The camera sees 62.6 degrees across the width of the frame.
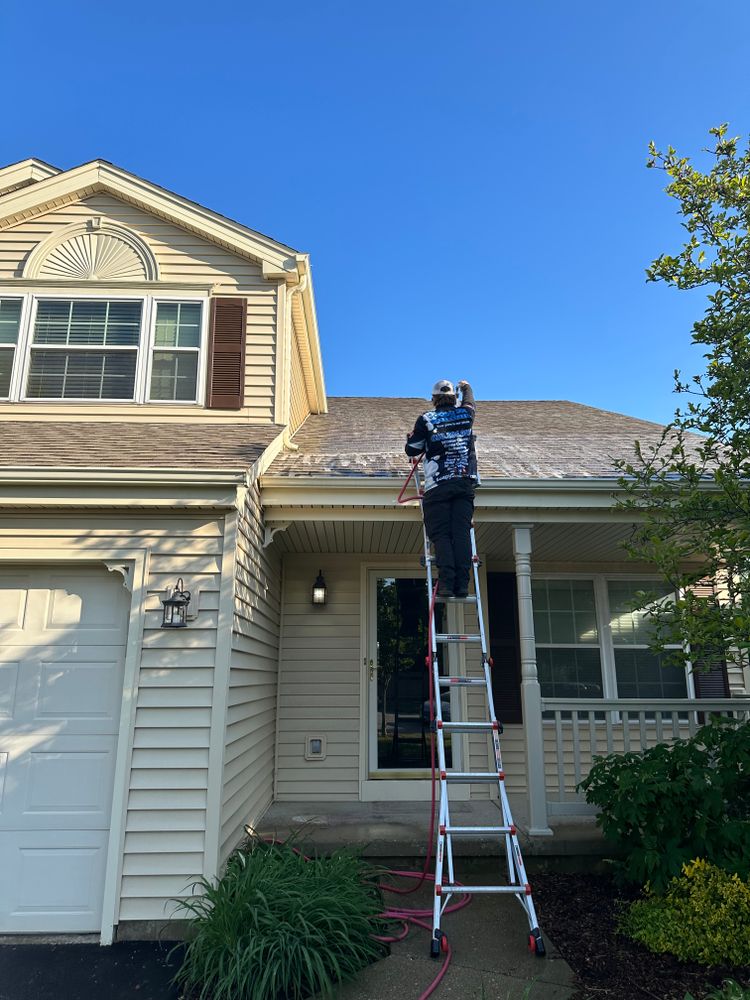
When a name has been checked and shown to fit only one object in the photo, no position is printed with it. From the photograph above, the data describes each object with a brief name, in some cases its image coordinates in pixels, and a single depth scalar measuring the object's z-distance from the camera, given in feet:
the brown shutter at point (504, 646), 20.45
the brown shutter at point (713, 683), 20.90
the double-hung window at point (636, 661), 21.21
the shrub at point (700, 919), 10.26
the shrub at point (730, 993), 8.70
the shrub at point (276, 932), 9.55
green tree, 11.61
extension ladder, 10.48
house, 12.65
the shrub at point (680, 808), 11.57
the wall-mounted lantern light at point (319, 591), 20.53
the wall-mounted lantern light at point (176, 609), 13.10
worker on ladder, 14.62
